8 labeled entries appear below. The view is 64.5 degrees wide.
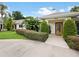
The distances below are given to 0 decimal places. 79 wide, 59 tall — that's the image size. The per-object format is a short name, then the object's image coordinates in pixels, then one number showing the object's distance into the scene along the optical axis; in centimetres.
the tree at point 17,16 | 2542
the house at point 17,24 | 2038
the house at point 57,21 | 937
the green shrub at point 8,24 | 1677
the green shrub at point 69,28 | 797
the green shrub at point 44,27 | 937
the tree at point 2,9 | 1724
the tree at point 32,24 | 1264
